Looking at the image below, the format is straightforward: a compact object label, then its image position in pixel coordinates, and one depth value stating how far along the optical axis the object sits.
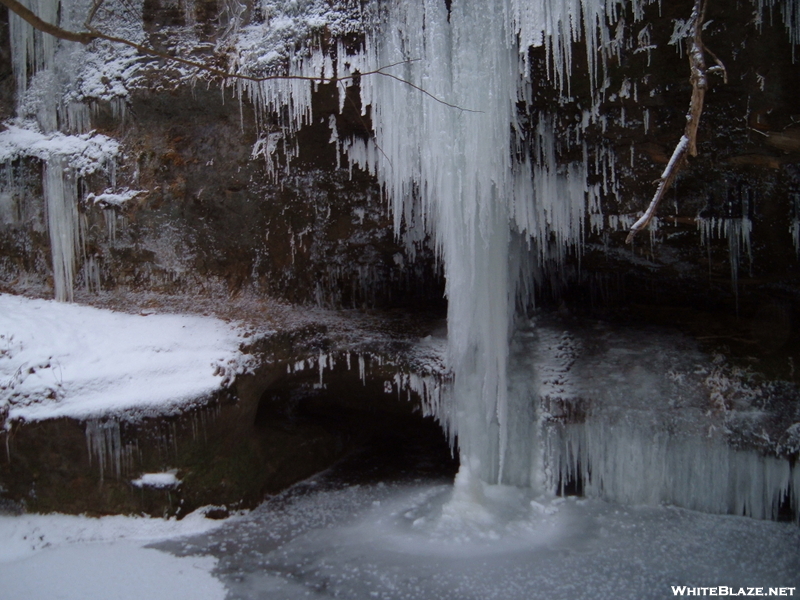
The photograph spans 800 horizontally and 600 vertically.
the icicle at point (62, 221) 6.44
